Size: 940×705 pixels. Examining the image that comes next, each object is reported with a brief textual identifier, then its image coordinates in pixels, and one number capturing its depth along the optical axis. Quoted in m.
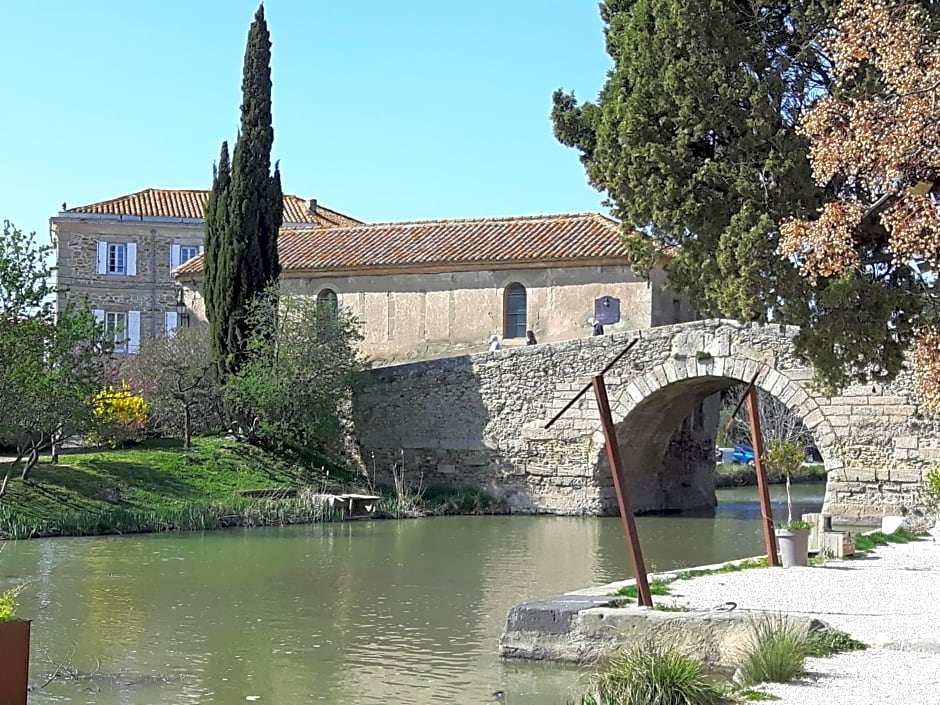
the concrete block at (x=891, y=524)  17.20
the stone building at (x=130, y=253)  45.09
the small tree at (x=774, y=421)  41.59
